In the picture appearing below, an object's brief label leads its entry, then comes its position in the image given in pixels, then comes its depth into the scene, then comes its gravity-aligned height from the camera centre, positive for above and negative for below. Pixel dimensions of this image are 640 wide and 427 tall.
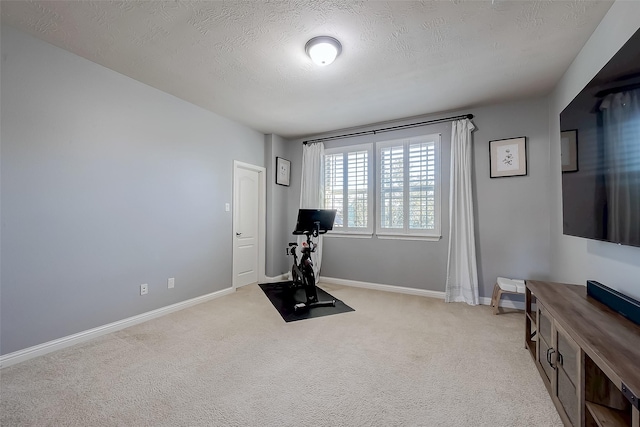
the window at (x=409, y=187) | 3.84 +0.48
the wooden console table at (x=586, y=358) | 1.02 -0.63
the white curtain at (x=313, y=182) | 4.62 +0.64
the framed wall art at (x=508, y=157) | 3.29 +0.79
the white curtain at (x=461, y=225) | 3.49 -0.08
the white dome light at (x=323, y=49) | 2.16 +1.41
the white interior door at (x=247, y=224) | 4.22 -0.09
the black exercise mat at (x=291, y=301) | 3.17 -1.13
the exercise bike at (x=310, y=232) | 3.52 -0.19
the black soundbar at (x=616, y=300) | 1.35 -0.46
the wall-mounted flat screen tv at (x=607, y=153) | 1.40 +0.42
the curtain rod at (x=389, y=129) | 3.61 +1.39
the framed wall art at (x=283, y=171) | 4.81 +0.88
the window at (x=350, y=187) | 4.34 +0.54
